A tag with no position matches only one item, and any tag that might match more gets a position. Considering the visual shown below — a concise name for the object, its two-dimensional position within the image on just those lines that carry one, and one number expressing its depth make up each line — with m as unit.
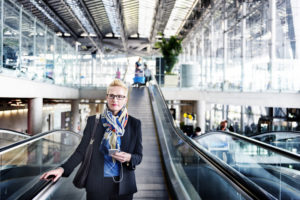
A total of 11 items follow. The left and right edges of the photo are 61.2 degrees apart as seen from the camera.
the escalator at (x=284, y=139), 7.06
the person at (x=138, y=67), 15.33
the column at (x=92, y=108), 36.35
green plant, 17.20
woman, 2.06
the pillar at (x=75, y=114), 19.42
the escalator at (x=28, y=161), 3.98
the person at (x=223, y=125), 9.41
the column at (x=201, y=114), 16.91
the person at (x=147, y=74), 16.91
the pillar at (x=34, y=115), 11.25
